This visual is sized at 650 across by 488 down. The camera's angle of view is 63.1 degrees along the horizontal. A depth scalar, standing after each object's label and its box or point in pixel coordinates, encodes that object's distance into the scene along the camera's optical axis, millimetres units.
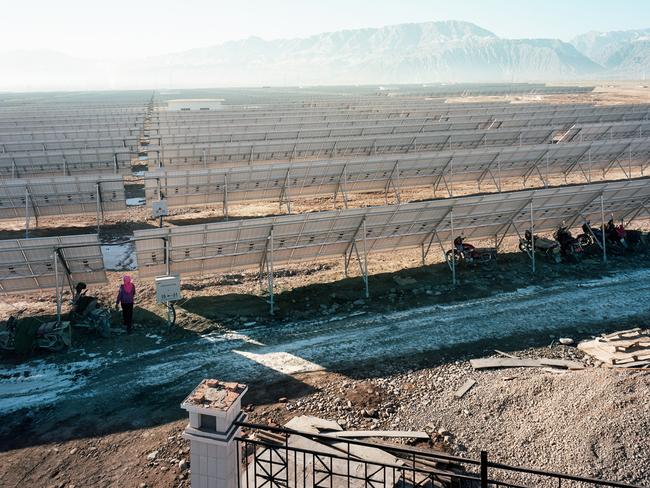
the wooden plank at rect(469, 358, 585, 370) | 12641
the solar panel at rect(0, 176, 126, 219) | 21688
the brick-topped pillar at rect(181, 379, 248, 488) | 7008
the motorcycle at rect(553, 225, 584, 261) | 19188
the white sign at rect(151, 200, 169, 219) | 21469
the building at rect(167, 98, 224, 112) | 77588
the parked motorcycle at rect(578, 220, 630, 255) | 20078
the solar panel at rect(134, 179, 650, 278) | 15172
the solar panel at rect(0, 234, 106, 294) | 14023
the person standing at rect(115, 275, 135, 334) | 14209
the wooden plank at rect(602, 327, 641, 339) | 13547
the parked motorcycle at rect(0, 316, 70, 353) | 13305
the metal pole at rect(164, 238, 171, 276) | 14820
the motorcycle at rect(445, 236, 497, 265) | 18453
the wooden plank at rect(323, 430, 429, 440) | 10055
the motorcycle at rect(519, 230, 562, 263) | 19312
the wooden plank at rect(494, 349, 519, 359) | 13102
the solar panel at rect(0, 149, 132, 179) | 27812
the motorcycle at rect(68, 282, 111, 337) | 14203
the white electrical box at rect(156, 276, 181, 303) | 14344
